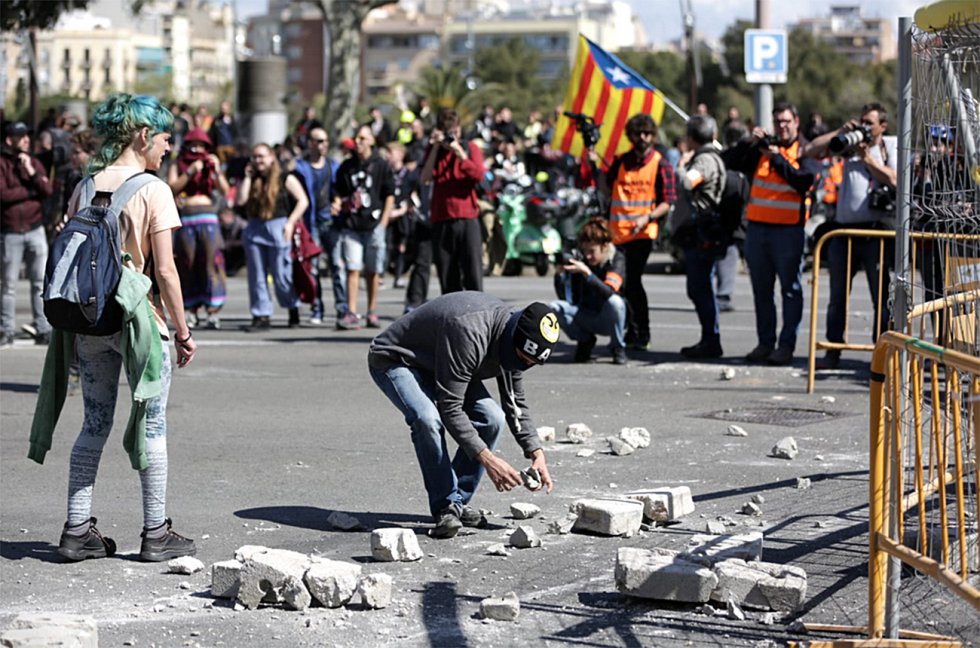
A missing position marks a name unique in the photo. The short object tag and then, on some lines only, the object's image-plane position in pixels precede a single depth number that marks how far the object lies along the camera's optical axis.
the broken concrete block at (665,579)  6.00
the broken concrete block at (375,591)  6.05
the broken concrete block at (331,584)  6.05
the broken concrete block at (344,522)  7.48
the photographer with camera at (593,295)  13.09
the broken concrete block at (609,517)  7.21
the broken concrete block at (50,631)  5.24
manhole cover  10.55
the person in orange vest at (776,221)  12.85
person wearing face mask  6.75
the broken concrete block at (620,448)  9.26
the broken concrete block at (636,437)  9.45
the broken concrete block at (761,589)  5.97
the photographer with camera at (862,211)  12.54
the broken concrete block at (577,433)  9.68
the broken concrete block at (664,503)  7.40
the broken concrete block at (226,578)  6.17
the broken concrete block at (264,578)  6.09
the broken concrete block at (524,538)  7.04
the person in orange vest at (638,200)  13.82
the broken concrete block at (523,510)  7.63
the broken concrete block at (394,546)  6.80
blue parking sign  20.66
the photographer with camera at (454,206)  14.30
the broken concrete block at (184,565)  6.64
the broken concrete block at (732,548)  6.53
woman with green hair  6.86
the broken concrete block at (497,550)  6.95
